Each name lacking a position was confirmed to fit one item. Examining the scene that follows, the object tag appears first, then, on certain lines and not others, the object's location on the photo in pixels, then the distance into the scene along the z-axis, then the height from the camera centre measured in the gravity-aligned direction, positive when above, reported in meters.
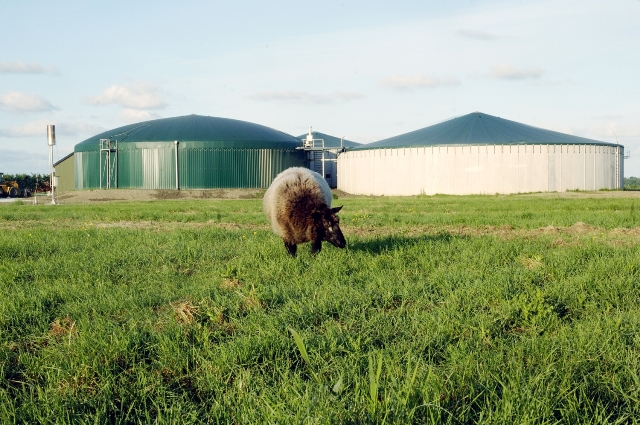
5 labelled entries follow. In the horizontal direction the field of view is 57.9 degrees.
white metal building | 47.28 +2.46
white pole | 38.31 +3.82
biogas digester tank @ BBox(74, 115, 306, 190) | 55.44 +3.58
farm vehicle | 56.22 +0.57
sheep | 10.42 -0.38
